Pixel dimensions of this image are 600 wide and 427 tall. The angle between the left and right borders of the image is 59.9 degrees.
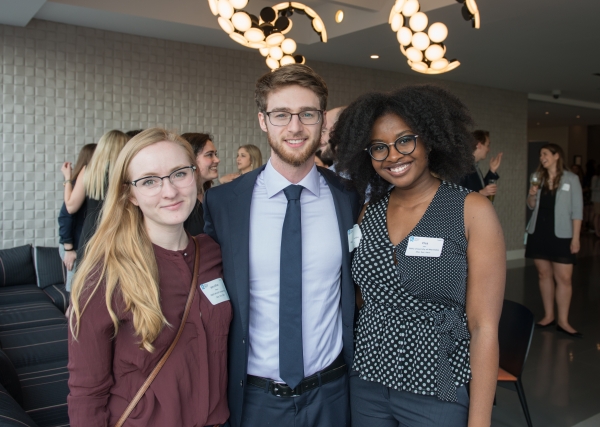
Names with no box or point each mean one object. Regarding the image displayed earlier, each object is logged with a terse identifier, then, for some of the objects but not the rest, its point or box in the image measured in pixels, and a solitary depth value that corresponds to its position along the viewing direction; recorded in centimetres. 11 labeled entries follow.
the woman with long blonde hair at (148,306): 141
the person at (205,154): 375
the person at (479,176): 488
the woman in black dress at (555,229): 539
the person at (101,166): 368
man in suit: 175
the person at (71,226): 418
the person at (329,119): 338
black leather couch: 269
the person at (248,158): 581
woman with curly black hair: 160
